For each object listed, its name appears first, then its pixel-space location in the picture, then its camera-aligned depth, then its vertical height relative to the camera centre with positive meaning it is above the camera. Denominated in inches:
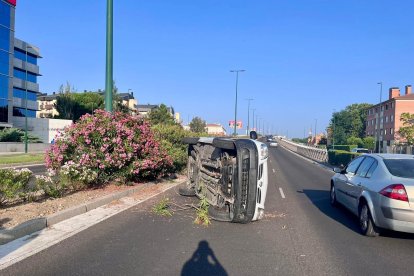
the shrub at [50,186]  365.0 -59.8
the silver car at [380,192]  258.7 -39.7
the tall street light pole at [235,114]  2298.2 +72.3
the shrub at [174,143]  662.5 -30.1
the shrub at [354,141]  3274.1 -67.1
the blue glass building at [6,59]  1888.5 +268.6
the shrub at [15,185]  312.2 -51.4
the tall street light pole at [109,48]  498.0 +88.3
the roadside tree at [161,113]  1877.5 +53.2
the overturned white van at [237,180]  307.6 -40.4
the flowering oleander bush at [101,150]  424.5 -30.0
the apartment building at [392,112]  3088.1 +176.1
